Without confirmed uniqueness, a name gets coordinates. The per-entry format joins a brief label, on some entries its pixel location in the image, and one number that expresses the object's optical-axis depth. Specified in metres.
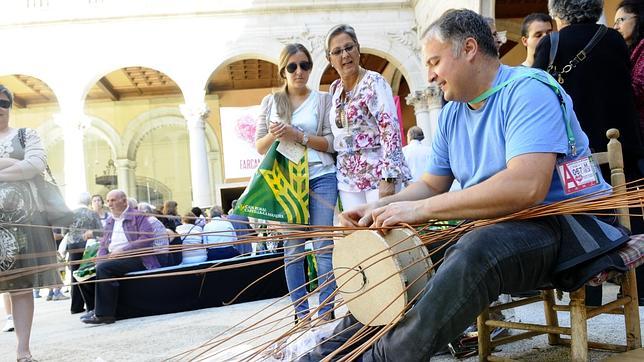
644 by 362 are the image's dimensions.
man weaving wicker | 1.39
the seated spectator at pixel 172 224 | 6.19
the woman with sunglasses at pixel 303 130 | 2.97
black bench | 5.54
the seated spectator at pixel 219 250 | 6.10
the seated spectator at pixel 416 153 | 5.65
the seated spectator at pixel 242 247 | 6.03
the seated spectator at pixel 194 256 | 6.06
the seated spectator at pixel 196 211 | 8.36
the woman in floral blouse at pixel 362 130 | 2.86
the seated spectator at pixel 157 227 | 5.60
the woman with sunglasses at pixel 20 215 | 3.03
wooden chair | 1.67
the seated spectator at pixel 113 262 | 5.26
